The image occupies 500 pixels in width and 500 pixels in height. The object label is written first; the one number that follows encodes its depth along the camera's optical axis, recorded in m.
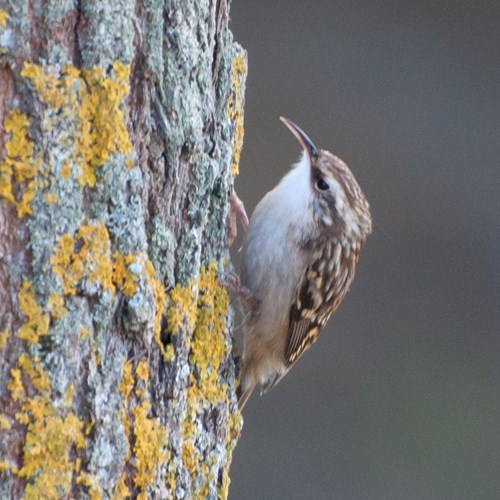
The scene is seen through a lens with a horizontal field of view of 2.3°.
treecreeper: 3.72
